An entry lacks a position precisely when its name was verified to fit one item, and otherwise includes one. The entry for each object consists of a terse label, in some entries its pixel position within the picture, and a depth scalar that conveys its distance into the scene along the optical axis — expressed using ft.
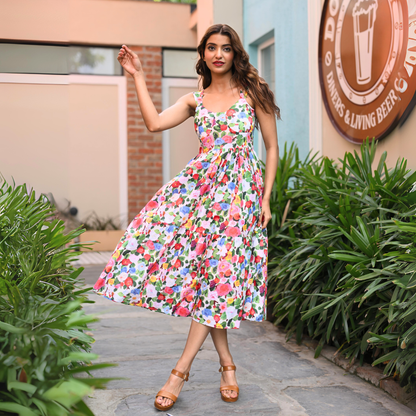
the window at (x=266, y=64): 18.25
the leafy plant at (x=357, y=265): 6.83
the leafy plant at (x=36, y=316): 3.46
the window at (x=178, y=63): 26.81
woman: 7.01
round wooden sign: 9.46
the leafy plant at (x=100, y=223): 25.67
